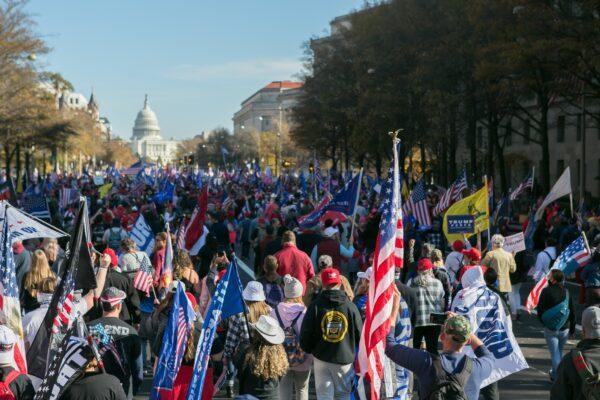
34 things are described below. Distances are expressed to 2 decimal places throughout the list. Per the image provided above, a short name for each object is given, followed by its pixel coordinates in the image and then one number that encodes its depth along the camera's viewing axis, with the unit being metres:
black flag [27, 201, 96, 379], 6.83
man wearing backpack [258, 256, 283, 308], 10.80
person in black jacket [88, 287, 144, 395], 7.39
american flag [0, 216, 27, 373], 7.34
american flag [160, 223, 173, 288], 10.61
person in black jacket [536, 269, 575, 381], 11.16
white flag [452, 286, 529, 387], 8.11
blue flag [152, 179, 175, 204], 32.19
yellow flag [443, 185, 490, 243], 16.59
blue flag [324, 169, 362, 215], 18.38
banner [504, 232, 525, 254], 15.38
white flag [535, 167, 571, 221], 19.81
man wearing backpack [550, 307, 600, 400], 6.08
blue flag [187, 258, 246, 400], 6.89
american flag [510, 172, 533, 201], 26.94
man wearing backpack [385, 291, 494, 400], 6.23
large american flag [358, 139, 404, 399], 7.67
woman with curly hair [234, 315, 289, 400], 6.89
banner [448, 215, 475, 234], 16.58
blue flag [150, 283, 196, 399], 7.26
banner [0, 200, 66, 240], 9.28
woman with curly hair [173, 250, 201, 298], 10.49
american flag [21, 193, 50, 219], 19.70
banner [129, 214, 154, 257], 15.18
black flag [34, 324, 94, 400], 5.94
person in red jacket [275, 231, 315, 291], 12.24
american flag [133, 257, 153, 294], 11.14
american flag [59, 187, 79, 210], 29.91
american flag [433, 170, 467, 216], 24.20
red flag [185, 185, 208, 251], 15.74
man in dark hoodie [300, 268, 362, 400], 8.45
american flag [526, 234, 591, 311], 13.05
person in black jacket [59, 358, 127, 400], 5.97
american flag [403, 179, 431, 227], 20.66
